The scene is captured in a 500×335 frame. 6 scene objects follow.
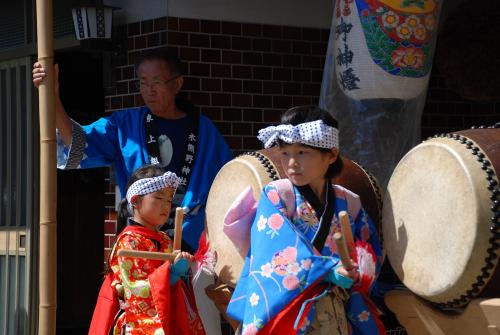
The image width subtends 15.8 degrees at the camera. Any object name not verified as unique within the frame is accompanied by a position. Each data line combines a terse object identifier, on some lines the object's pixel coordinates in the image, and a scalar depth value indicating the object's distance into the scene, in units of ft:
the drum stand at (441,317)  18.54
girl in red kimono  22.10
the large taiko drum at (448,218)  18.39
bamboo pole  22.55
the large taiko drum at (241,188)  21.93
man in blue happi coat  26.36
